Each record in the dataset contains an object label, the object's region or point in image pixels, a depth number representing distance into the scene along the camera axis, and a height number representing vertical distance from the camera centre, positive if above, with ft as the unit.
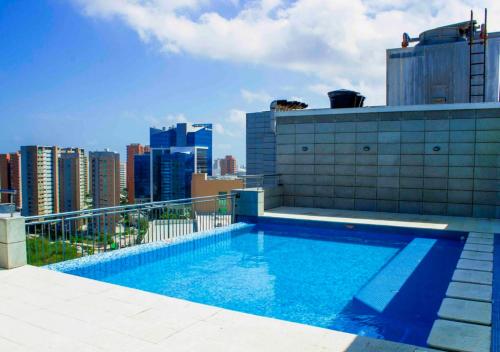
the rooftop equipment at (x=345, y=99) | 31.73 +4.98
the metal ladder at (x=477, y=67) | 33.17 +7.86
